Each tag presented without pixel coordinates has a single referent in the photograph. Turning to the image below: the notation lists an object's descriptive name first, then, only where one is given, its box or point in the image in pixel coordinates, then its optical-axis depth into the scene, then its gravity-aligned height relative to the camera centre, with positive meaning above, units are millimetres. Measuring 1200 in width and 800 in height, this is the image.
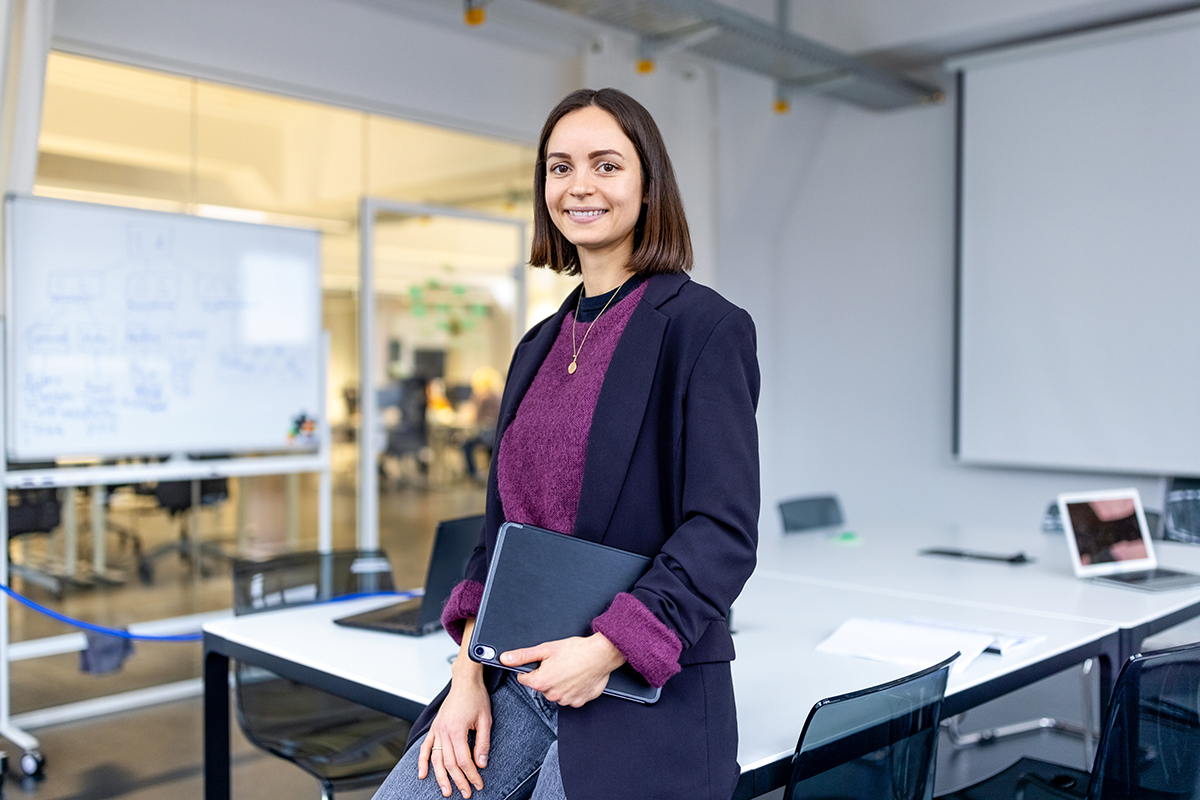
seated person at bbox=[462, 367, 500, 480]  6031 -175
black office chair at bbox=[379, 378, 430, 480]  5637 -269
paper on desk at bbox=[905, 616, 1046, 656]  2135 -548
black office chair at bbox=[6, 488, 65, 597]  3936 -527
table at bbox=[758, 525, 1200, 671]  2607 -582
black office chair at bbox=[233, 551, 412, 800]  2348 -847
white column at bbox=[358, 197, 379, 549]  5344 -59
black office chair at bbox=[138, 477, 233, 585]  4531 -596
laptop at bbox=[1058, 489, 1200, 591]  3031 -466
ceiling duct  4750 +1748
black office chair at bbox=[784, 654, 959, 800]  1499 -561
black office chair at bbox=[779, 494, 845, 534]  4098 -532
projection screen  5309 +729
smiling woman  1222 -135
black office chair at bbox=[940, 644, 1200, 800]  1697 -594
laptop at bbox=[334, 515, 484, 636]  2242 -450
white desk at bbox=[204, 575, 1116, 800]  1769 -567
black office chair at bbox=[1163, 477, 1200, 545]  4044 -520
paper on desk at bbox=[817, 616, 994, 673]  2057 -548
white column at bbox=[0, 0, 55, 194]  3801 +1093
